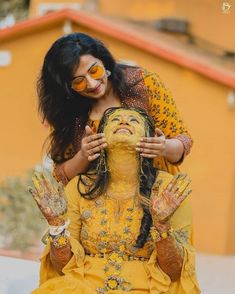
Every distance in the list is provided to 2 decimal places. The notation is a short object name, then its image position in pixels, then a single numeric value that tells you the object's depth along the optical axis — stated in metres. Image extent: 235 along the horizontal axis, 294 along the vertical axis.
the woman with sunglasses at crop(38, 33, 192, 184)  3.94
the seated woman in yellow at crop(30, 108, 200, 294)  3.76
